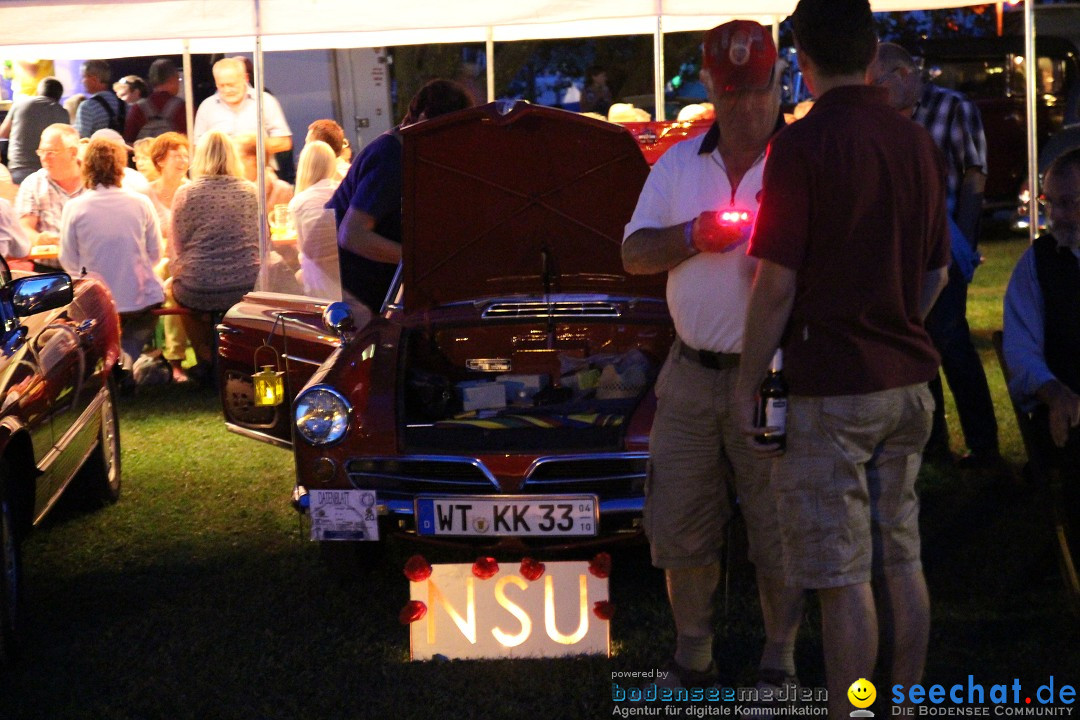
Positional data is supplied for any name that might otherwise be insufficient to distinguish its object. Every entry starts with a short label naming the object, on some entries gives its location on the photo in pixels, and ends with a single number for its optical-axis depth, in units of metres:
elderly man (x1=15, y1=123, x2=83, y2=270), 10.51
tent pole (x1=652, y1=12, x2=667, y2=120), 10.04
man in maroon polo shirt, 3.03
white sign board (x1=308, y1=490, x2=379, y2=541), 4.66
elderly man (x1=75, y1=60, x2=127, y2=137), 13.72
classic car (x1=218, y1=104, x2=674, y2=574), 4.69
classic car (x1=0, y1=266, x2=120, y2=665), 4.68
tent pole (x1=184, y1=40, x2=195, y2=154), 12.46
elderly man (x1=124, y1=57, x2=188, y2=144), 13.59
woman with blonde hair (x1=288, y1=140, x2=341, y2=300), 8.40
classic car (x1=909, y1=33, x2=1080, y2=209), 20.34
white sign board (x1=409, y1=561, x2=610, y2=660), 4.30
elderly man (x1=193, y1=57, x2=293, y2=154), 12.05
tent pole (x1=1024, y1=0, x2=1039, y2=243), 8.71
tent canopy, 8.75
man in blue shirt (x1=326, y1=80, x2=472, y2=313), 6.20
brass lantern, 6.19
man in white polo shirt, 3.53
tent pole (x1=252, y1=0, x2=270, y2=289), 9.43
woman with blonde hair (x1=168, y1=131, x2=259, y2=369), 9.59
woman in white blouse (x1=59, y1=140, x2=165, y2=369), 9.37
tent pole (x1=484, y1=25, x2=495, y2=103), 11.28
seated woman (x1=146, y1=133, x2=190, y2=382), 11.02
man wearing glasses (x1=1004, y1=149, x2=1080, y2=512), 4.49
